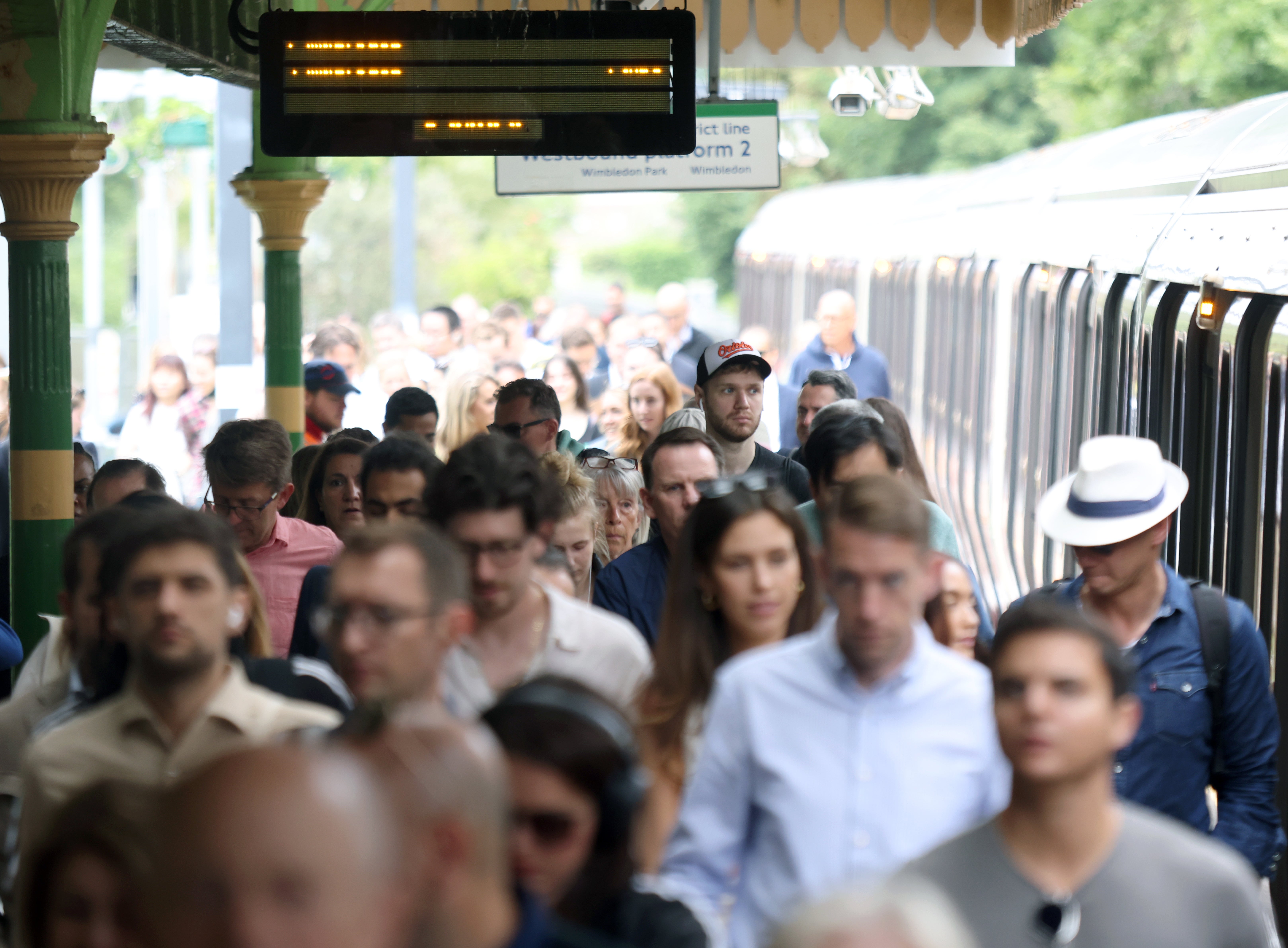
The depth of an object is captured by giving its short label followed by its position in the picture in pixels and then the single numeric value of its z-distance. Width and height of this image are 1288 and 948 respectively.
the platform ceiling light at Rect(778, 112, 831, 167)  40.12
